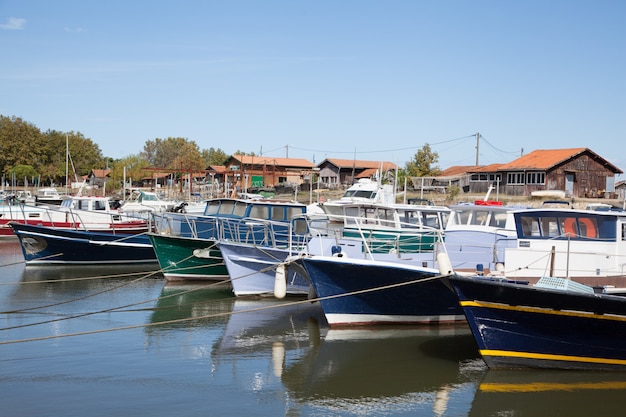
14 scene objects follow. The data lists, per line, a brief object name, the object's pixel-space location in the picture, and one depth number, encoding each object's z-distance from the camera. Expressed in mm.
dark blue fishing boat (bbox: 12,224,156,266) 25453
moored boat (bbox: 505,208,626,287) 13500
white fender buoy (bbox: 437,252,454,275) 11234
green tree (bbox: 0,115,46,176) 75500
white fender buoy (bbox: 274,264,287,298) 14625
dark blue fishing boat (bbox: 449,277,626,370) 10977
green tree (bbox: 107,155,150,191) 75375
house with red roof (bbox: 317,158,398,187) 67188
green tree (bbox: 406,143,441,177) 59625
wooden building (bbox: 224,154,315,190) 65000
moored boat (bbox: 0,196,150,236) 28234
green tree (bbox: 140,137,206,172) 105250
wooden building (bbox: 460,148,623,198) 46469
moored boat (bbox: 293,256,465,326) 13783
